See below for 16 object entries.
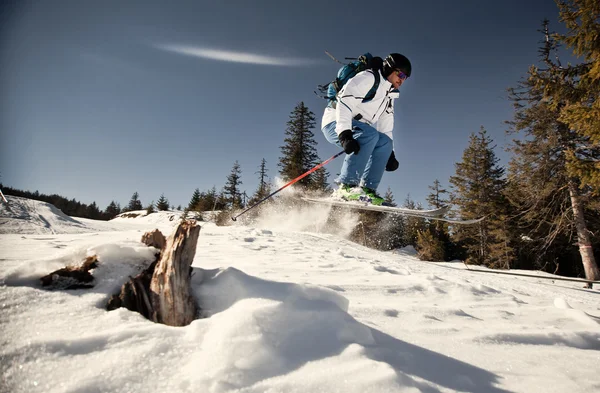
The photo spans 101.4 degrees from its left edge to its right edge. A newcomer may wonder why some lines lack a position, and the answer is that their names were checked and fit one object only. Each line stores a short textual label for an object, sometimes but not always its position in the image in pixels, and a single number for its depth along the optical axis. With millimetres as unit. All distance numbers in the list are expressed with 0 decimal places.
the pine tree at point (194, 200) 41066
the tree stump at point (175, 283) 1189
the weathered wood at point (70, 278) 1253
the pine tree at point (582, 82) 4863
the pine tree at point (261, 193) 20353
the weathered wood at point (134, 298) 1221
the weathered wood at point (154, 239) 1702
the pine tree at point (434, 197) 30706
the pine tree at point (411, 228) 28481
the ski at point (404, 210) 4180
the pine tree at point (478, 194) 16859
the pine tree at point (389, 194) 36503
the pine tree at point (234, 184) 35306
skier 3889
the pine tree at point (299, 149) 20711
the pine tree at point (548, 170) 9825
